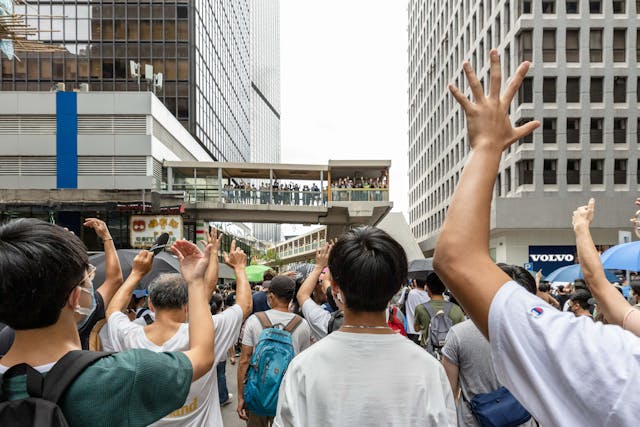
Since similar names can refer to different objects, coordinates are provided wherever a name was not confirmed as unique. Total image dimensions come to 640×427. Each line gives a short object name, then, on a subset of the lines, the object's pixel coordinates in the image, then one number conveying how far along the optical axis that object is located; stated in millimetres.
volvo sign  37500
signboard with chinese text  33312
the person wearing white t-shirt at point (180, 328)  3449
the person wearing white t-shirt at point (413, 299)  9055
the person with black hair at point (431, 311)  5969
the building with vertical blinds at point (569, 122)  36562
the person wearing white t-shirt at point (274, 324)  5320
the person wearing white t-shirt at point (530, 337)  1117
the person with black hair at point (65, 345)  1735
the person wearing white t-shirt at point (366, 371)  2299
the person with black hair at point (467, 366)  3877
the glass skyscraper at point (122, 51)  55156
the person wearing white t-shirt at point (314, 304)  4453
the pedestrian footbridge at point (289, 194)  36375
